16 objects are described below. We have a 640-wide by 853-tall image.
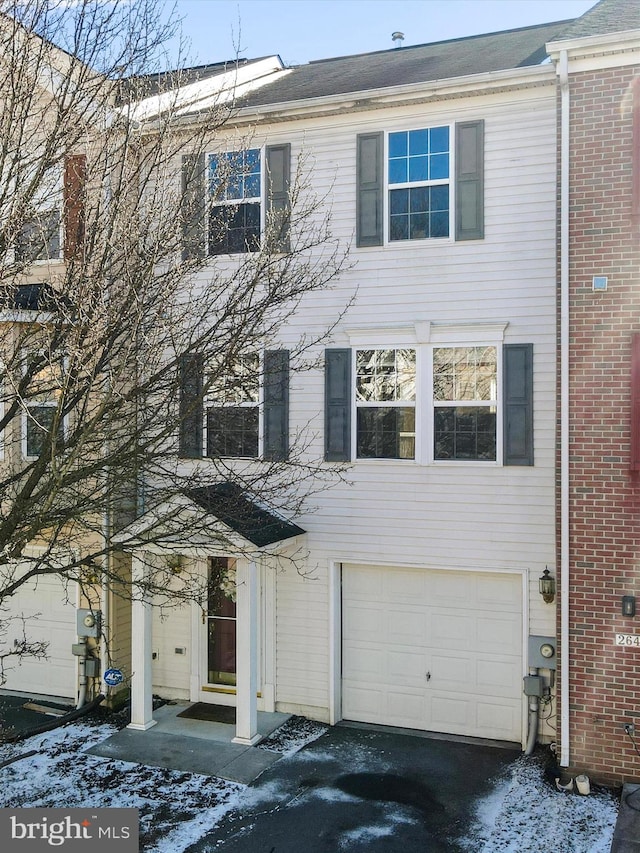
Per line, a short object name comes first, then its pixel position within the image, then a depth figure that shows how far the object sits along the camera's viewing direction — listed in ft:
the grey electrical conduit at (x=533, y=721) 30.55
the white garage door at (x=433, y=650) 32.27
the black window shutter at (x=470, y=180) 32.01
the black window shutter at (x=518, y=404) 31.22
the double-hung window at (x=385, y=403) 33.35
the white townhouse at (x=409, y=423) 31.37
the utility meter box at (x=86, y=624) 36.11
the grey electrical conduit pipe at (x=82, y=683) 36.60
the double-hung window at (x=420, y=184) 32.17
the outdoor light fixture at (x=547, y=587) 30.50
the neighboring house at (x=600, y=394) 27.50
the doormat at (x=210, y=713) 34.71
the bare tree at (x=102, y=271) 21.58
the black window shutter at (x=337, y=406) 34.01
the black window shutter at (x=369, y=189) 33.50
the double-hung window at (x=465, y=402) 32.09
